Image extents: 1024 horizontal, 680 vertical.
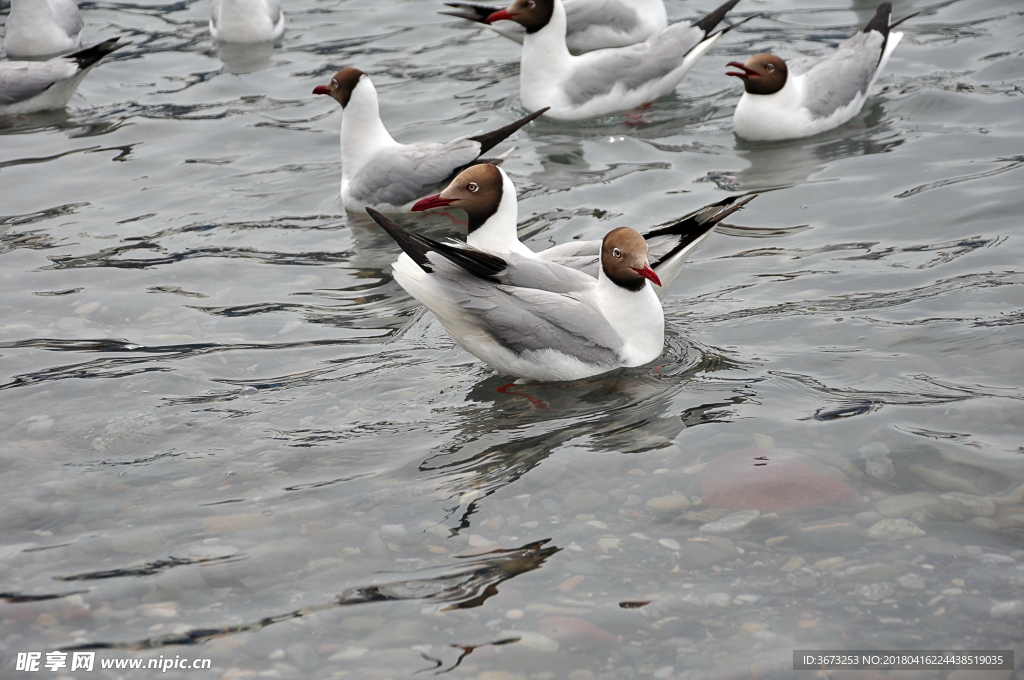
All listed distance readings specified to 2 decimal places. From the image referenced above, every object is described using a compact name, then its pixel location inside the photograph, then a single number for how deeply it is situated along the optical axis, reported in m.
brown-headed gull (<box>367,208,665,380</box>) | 5.56
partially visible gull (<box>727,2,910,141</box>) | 9.27
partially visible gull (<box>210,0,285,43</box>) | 12.79
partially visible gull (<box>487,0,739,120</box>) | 10.27
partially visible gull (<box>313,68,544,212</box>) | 8.72
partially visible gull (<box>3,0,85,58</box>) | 12.73
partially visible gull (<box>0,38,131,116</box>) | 10.80
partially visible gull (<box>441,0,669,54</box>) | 11.85
